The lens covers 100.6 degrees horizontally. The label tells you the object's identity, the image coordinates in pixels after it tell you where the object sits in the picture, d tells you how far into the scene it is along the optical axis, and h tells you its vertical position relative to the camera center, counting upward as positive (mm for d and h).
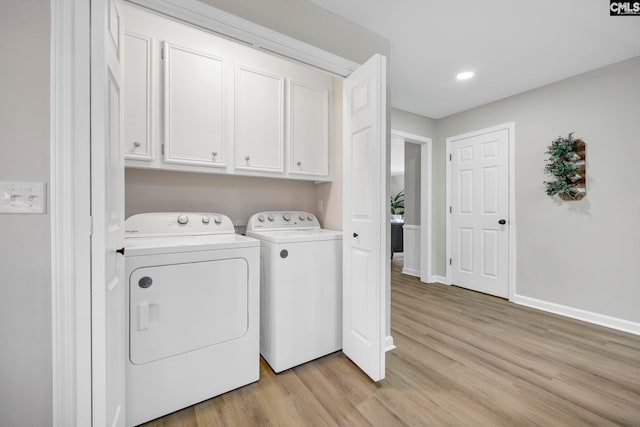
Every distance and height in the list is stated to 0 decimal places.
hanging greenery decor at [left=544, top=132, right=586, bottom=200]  2725 +469
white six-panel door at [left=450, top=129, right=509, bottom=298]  3354 +10
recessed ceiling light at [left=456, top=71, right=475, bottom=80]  2757 +1451
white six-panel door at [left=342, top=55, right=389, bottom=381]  1633 -28
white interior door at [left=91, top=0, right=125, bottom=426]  905 -25
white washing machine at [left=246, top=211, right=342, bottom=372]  1781 -591
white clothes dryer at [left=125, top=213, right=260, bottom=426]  1349 -579
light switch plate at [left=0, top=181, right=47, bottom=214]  881 +53
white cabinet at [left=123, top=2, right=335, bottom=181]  1661 +775
